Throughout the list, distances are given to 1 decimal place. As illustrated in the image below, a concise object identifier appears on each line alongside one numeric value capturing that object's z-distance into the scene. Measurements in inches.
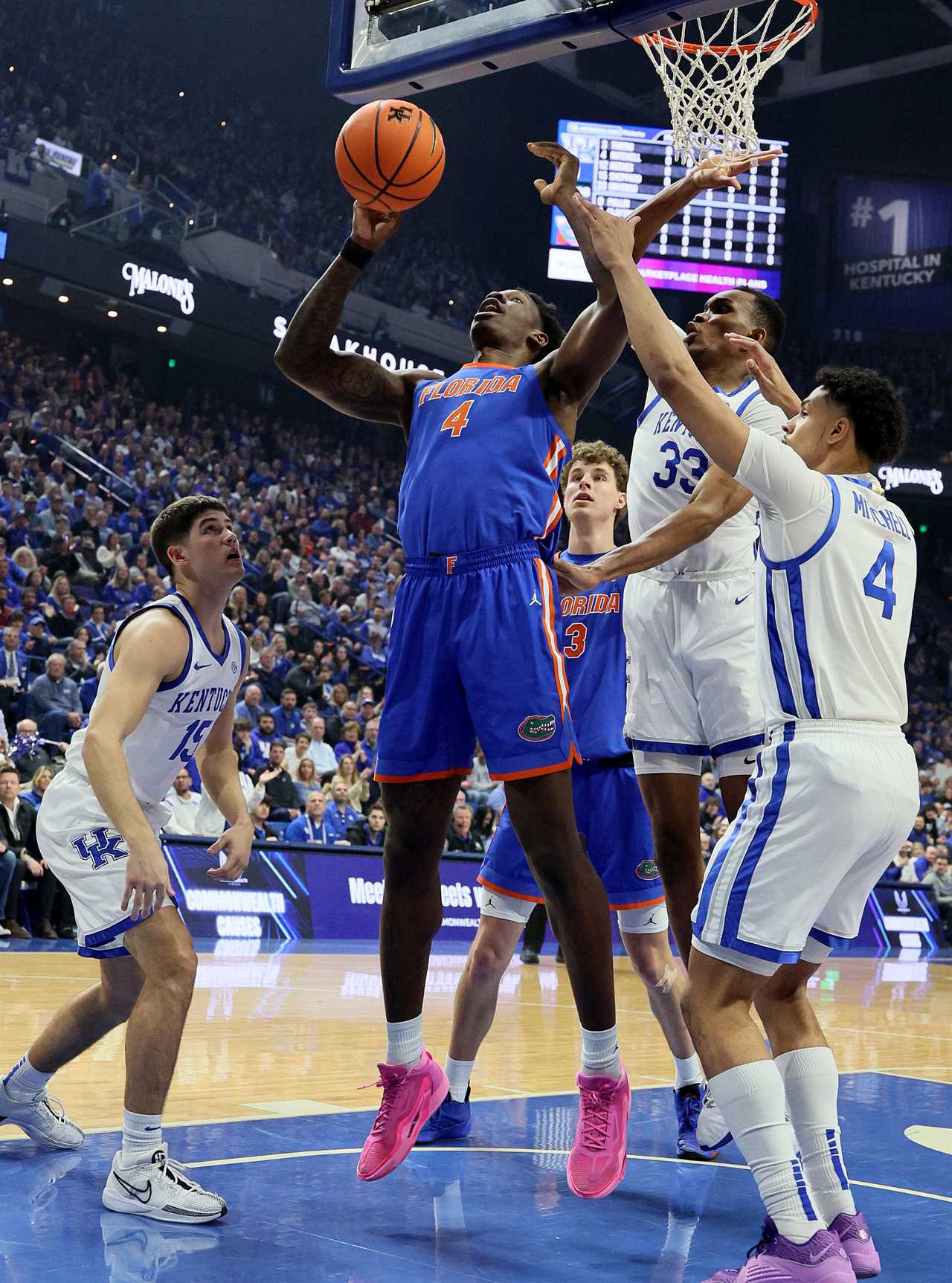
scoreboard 964.0
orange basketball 162.6
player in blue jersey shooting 147.2
